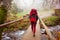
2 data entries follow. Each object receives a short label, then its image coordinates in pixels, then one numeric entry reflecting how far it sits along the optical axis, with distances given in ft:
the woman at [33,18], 8.16
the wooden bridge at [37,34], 8.10
